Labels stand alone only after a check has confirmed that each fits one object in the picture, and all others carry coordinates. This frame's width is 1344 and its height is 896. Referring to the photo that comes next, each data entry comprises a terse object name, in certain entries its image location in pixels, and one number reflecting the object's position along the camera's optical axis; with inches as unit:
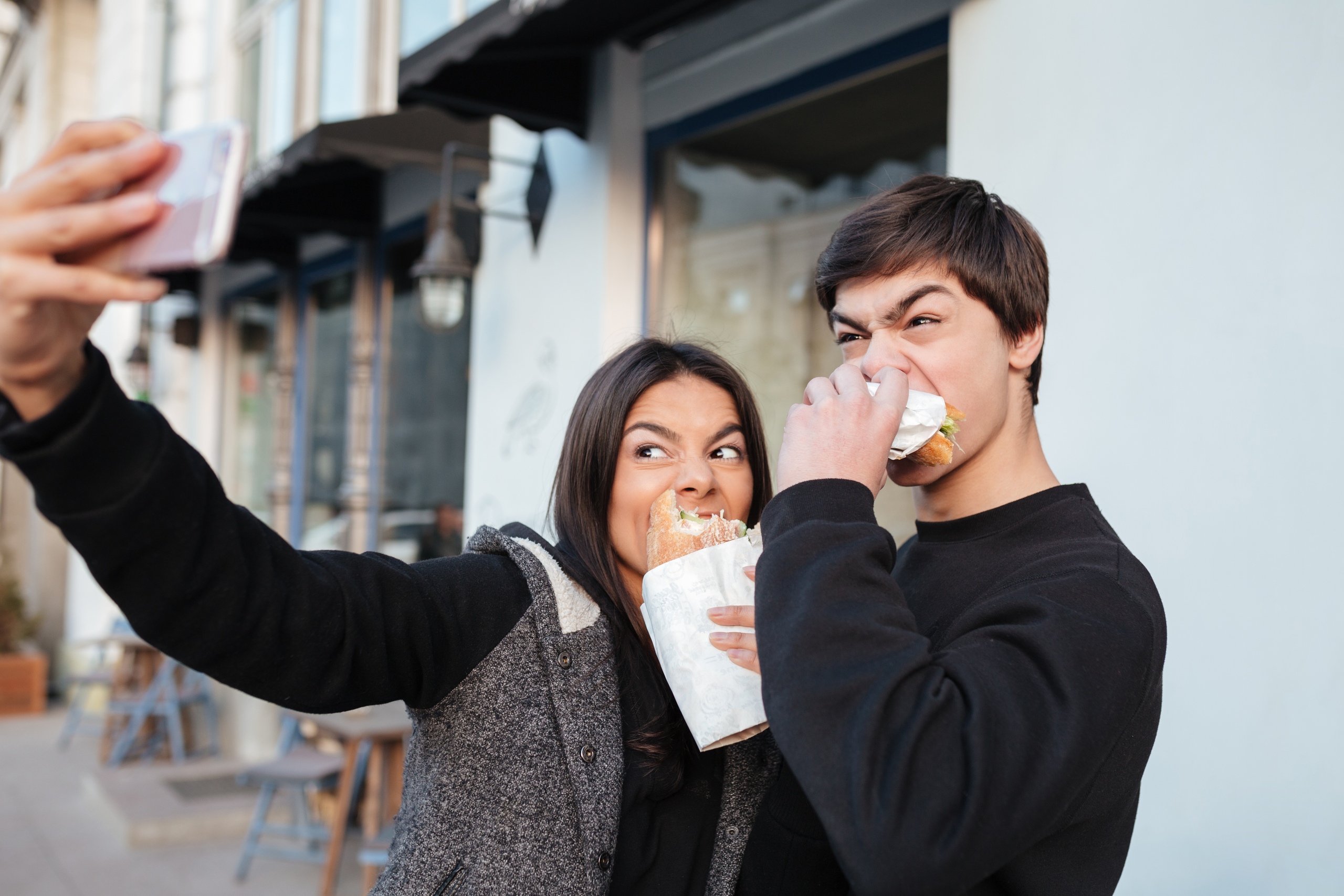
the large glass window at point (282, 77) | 313.3
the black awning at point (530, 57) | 143.6
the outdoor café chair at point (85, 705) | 329.4
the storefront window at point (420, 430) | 229.8
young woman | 35.3
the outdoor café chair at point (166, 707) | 292.7
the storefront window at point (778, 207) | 135.9
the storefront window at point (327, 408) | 285.3
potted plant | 398.3
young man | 39.8
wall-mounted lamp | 181.6
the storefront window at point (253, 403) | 341.1
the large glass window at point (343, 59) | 267.6
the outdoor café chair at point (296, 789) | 204.8
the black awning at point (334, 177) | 198.4
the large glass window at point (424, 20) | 224.2
